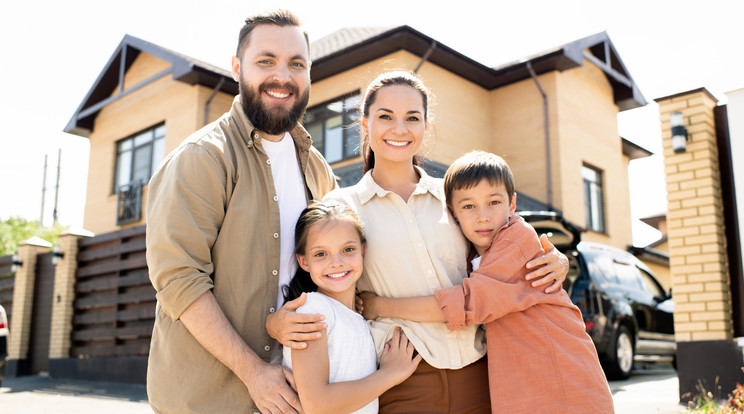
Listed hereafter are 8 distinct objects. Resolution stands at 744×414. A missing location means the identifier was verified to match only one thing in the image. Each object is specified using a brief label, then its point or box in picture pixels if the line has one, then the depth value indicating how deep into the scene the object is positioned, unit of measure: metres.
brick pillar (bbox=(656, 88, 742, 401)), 6.67
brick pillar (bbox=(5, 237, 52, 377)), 14.16
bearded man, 2.21
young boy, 2.38
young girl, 2.19
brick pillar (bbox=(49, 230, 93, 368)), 12.67
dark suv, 8.37
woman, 2.47
